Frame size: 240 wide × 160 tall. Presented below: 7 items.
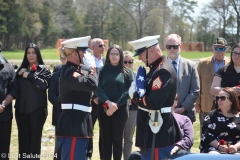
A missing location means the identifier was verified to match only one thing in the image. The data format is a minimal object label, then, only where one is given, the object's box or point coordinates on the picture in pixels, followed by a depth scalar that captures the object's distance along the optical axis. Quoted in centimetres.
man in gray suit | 923
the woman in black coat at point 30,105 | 954
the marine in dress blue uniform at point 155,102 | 631
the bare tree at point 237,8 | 9971
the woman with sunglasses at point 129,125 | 1062
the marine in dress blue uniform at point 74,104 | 734
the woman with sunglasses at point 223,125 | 740
